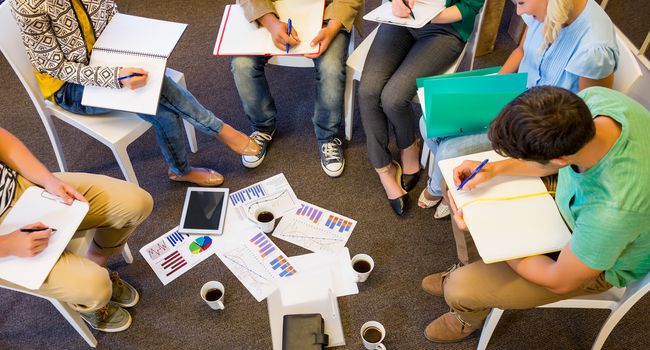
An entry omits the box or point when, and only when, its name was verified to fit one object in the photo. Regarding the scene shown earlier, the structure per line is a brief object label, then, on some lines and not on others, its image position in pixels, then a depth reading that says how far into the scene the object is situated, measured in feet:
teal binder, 5.71
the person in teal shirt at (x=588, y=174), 3.87
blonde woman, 5.09
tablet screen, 7.42
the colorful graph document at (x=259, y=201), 7.52
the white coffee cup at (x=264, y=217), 7.27
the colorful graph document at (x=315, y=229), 7.27
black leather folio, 6.07
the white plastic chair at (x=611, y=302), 4.74
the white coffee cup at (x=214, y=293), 6.47
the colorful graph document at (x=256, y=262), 6.87
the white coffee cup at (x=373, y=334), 5.95
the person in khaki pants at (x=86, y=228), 5.22
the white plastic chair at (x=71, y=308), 5.65
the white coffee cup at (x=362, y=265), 6.59
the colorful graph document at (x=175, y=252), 7.09
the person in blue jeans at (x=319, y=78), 7.23
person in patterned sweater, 6.06
